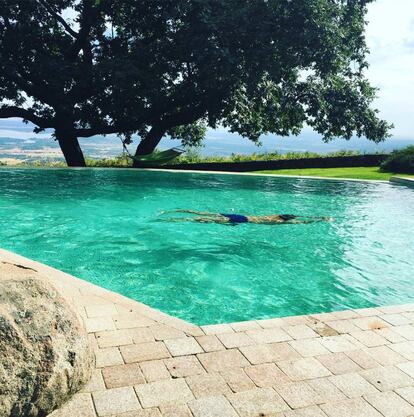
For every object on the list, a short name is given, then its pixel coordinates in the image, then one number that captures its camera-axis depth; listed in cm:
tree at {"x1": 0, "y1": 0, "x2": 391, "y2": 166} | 2161
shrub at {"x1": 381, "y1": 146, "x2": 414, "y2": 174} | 2491
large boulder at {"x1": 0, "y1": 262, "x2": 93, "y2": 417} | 318
